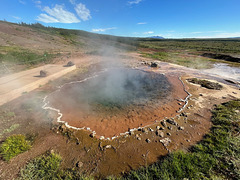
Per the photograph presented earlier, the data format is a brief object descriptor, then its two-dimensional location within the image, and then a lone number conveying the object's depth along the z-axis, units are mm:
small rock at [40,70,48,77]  8759
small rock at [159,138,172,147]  3691
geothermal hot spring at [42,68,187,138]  4738
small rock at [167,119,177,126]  4650
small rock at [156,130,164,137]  4048
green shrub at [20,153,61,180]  2588
